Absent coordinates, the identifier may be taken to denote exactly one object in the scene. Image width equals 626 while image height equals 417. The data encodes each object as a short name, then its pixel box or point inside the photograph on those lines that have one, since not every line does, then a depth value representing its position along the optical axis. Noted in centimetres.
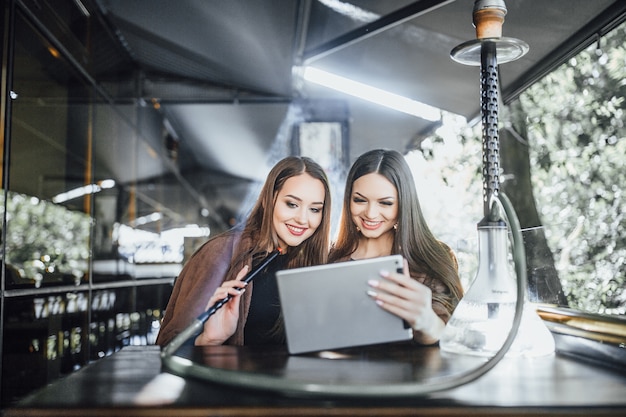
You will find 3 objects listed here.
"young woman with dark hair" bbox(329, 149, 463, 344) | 176
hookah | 132
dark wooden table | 84
